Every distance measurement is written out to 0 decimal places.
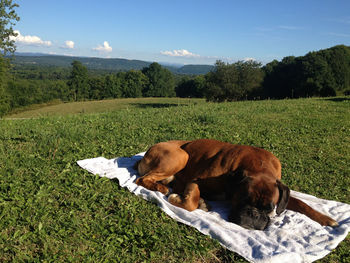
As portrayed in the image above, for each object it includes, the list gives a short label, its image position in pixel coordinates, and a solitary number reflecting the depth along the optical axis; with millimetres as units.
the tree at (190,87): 90625
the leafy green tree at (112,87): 91875
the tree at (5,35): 37375
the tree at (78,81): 92938
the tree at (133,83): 95188
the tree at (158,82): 104125
